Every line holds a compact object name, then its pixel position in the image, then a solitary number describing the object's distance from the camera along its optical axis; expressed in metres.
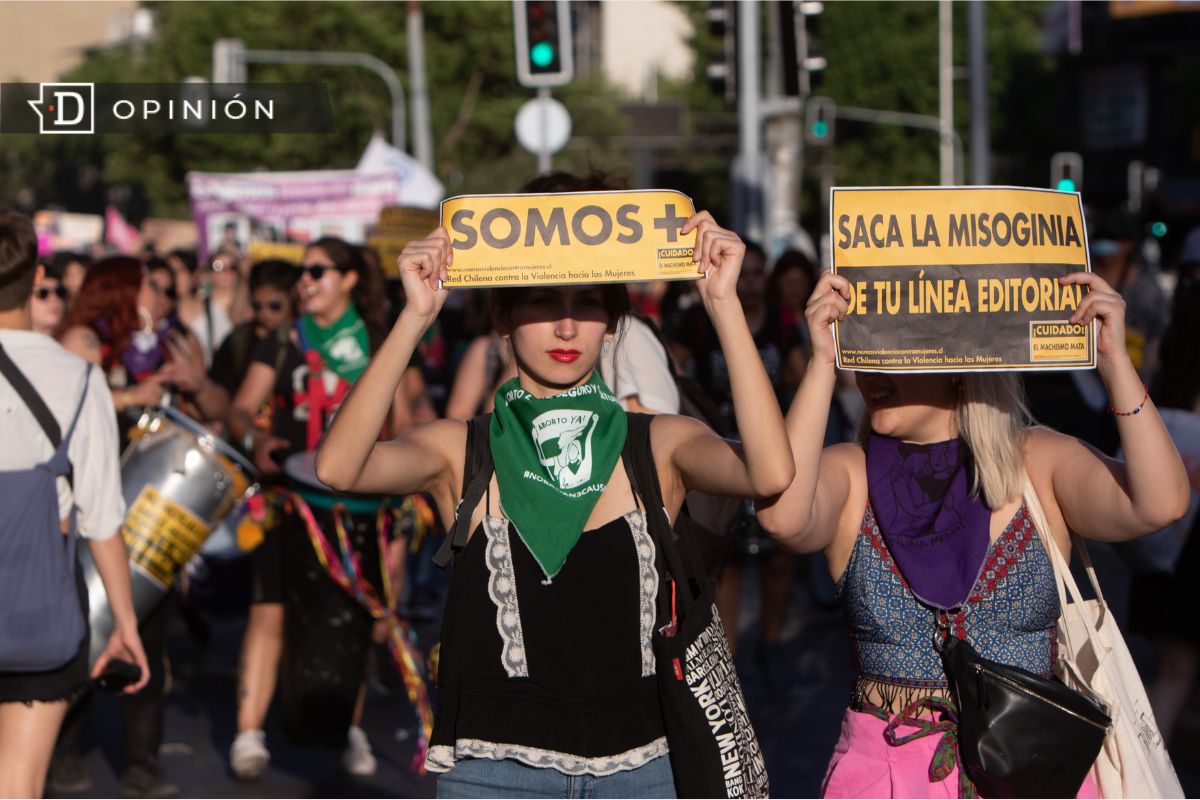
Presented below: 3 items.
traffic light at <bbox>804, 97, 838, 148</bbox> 22.03
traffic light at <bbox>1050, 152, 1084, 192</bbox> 24.61
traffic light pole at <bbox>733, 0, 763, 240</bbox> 17.69
